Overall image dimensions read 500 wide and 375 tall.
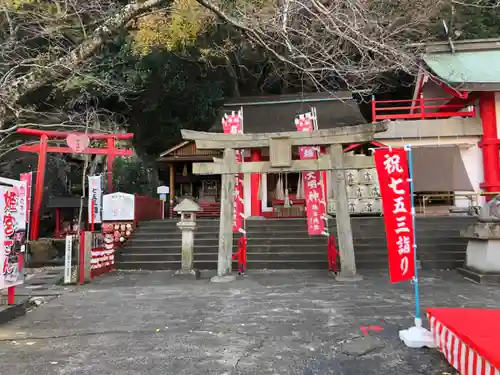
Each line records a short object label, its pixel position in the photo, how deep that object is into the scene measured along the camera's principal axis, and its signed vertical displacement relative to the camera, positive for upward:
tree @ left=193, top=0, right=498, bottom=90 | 6.56 +3.52
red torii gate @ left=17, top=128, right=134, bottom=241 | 13.56 +2.63
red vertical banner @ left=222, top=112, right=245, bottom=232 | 10.24 +0.37
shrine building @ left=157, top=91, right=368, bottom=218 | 16.22 +3.93
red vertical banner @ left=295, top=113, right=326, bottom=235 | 9.95 +0.40
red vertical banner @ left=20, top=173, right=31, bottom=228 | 13.72 +1.61
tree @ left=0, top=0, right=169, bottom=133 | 5.04 +2.56
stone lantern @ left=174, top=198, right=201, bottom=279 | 10.10 -0.44
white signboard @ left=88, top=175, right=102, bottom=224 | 13.03 +0.87
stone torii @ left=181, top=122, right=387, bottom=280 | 8.94 +1.33
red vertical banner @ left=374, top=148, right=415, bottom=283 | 4.95 +0.10
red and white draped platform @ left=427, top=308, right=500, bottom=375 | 2.94 -1.10
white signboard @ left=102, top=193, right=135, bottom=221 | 13.01 +0.44
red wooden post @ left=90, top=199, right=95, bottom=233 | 12.84 +0.24
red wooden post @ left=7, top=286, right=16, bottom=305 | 6.25 -1.25
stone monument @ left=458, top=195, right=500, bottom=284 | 8.18 -0.66
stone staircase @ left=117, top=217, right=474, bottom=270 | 10.88 -0.88
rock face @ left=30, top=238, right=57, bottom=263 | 13.32 -1.07
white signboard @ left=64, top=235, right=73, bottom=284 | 9.15 -0.97
